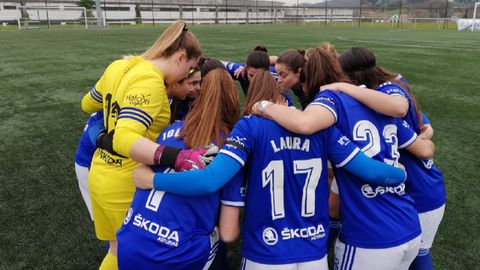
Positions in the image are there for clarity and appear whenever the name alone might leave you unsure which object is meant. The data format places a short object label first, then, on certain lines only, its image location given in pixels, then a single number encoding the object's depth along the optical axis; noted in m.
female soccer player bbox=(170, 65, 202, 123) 2.81
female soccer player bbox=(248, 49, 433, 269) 2.21
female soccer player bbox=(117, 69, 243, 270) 2.01
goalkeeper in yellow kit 2.09
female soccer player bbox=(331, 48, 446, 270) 2.58
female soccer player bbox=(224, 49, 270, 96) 4.14
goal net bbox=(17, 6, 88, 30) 45.81
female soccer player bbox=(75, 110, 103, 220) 3.19
